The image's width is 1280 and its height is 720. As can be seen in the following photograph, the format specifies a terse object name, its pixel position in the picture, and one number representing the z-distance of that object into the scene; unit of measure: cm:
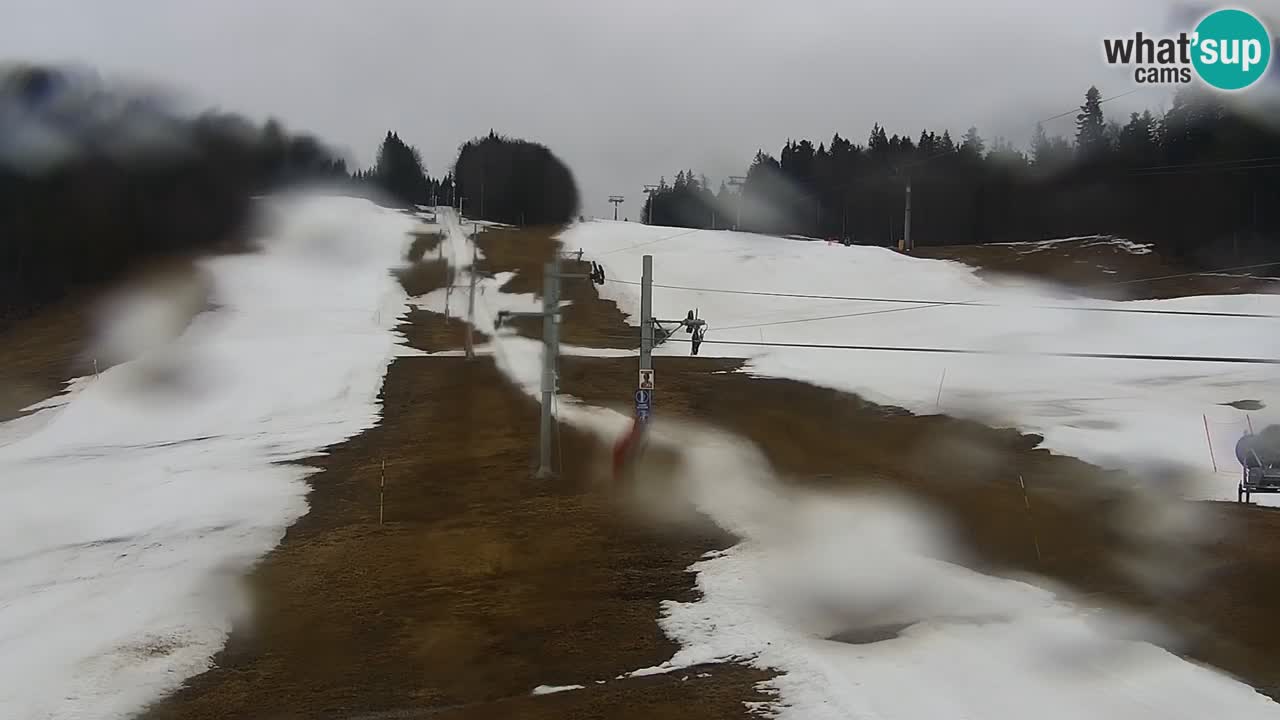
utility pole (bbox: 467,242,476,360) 4906
